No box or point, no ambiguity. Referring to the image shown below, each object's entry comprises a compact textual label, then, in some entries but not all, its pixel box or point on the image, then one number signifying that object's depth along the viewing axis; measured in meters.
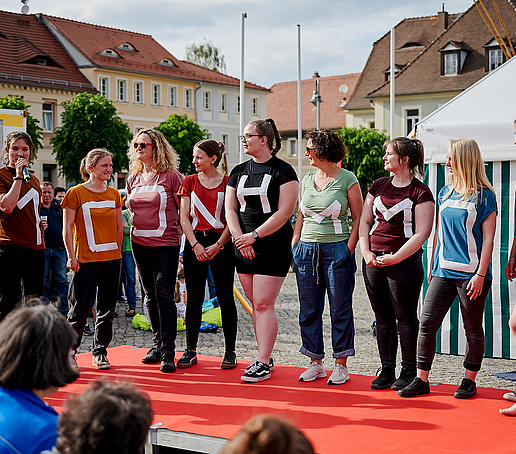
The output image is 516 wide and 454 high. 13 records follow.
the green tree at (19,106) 34.56
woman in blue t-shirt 5.12
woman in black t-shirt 5.79
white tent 6.51
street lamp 32.41
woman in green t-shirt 5.69
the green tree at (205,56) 64.12
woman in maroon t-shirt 5.37
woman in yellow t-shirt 6.21
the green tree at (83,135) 39.31
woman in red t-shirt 6.21
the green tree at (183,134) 47.44
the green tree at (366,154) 47.91
